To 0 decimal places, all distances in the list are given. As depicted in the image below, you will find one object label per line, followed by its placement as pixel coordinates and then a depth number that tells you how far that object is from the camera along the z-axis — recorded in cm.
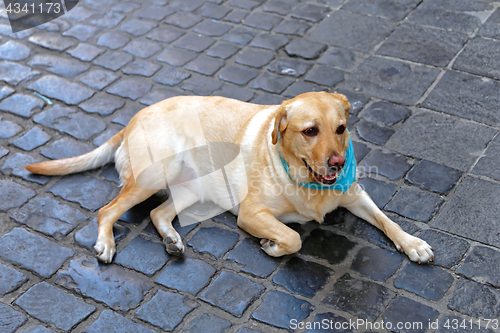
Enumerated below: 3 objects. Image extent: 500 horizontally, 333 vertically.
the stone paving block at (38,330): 338
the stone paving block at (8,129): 516
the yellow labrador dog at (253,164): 365
